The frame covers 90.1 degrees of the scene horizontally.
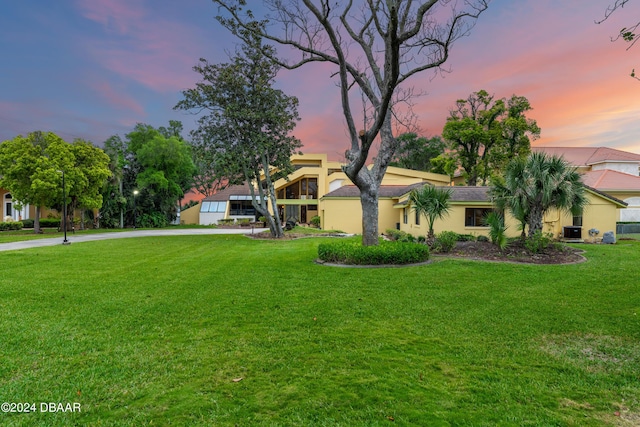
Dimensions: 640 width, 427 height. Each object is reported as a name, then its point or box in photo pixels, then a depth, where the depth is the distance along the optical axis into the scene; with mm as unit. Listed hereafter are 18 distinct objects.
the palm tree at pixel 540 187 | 11633
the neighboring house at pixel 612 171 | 24156
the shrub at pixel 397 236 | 14852
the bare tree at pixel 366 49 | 8531
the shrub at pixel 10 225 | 26289
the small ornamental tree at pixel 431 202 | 12977
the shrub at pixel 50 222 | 30031
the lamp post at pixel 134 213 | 33938
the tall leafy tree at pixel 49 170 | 21922
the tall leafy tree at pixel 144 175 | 31500
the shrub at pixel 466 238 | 15588
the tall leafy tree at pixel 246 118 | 19203
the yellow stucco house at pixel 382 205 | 17766
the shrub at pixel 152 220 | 34406
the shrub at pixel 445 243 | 12500
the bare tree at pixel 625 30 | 4561
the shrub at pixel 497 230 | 11922
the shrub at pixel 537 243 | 11602
